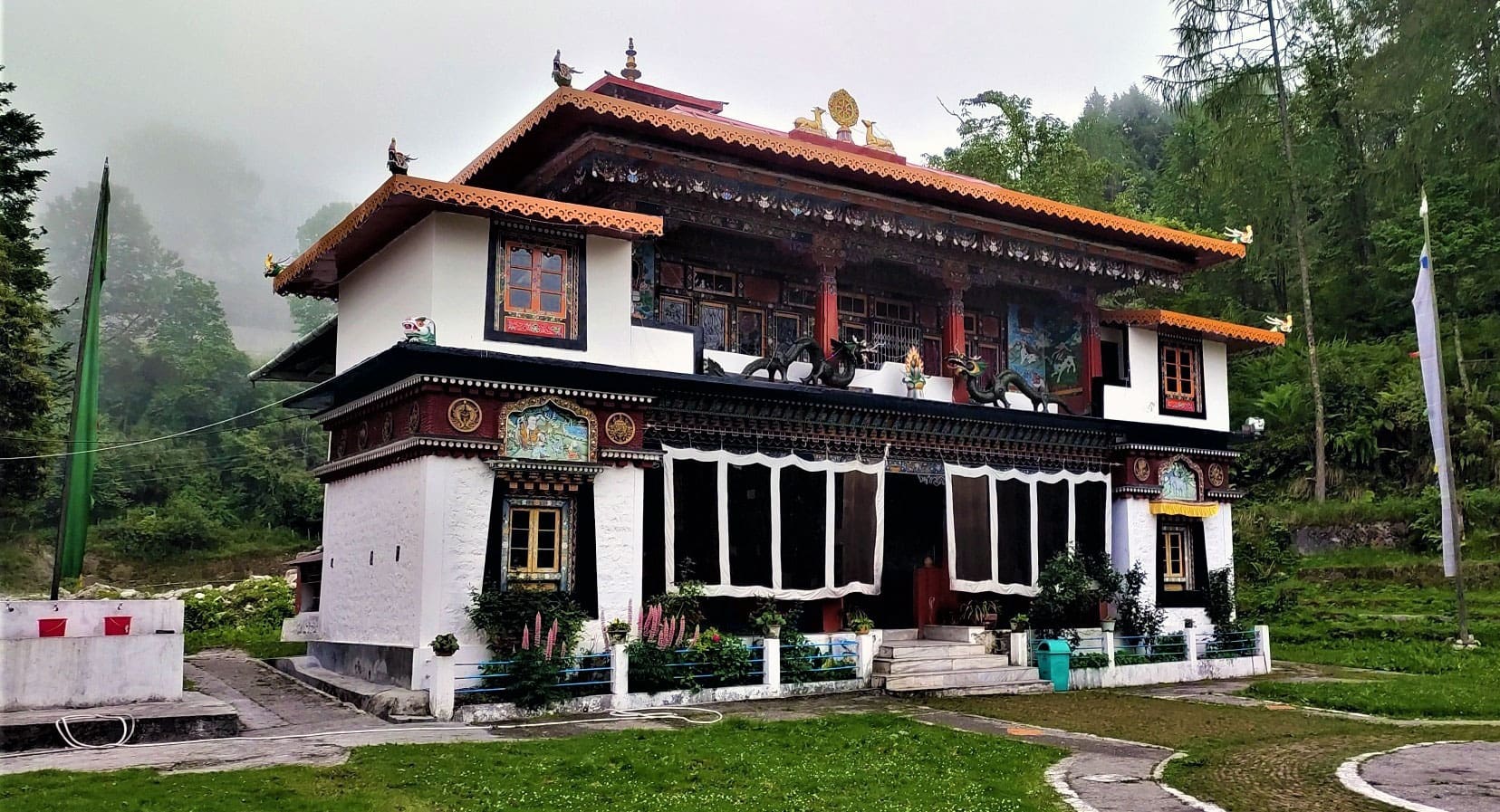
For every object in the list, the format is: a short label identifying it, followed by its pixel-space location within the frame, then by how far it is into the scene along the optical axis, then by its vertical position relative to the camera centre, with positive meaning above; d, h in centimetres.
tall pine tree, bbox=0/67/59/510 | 2700 +601
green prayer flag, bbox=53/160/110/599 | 1438 +154
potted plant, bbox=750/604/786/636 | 1481 -93
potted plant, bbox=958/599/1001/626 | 1780 -95
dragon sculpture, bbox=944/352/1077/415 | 1808 +276
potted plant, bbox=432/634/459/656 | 1235 -103
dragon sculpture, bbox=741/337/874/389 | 1625 +274
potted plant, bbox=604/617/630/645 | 1358 -96
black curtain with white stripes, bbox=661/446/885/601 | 1517 +42
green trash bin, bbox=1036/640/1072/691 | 1647 -158
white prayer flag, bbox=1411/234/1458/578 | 1878 +264
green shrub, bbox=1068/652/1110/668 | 1686 -160
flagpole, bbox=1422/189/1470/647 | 1866 -21
